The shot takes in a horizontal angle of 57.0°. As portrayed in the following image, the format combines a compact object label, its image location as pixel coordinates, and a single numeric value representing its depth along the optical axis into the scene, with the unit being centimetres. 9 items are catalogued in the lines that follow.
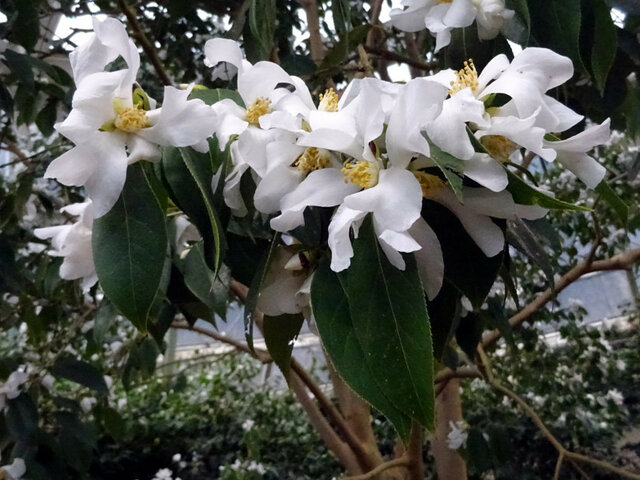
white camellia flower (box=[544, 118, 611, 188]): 30
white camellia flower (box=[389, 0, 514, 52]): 47
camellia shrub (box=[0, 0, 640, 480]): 28
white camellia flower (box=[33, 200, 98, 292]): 39
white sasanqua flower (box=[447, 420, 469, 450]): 135
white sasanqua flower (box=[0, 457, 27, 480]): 101
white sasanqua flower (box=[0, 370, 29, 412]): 108
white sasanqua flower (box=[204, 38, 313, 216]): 34
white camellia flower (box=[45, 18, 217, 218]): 30
